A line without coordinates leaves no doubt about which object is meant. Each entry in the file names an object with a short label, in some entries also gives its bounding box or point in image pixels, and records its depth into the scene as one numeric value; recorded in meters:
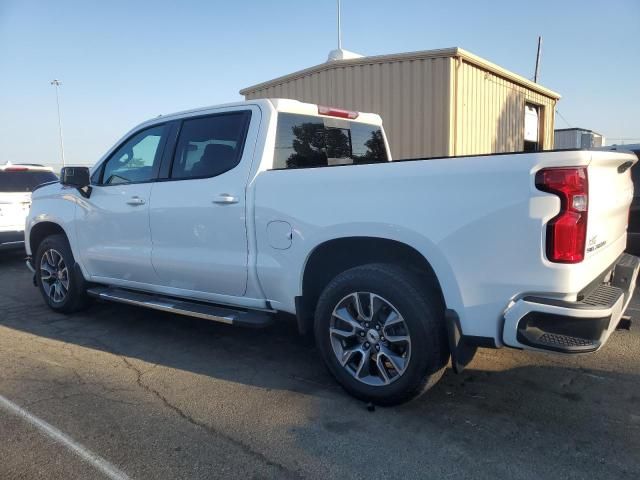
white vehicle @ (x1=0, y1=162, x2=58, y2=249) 8.11
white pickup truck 2.59
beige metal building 9.37
